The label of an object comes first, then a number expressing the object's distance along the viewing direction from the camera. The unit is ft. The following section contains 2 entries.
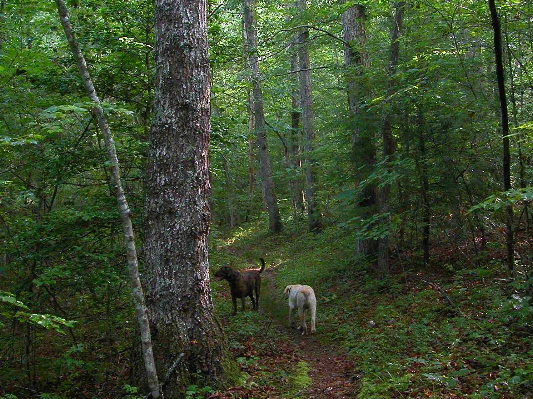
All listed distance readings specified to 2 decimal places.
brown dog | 32.86
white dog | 28.55
